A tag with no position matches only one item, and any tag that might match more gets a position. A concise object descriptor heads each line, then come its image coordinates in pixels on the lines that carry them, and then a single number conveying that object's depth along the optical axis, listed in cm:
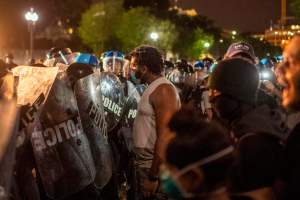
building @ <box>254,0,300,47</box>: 3345
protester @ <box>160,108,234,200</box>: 274
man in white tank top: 551
